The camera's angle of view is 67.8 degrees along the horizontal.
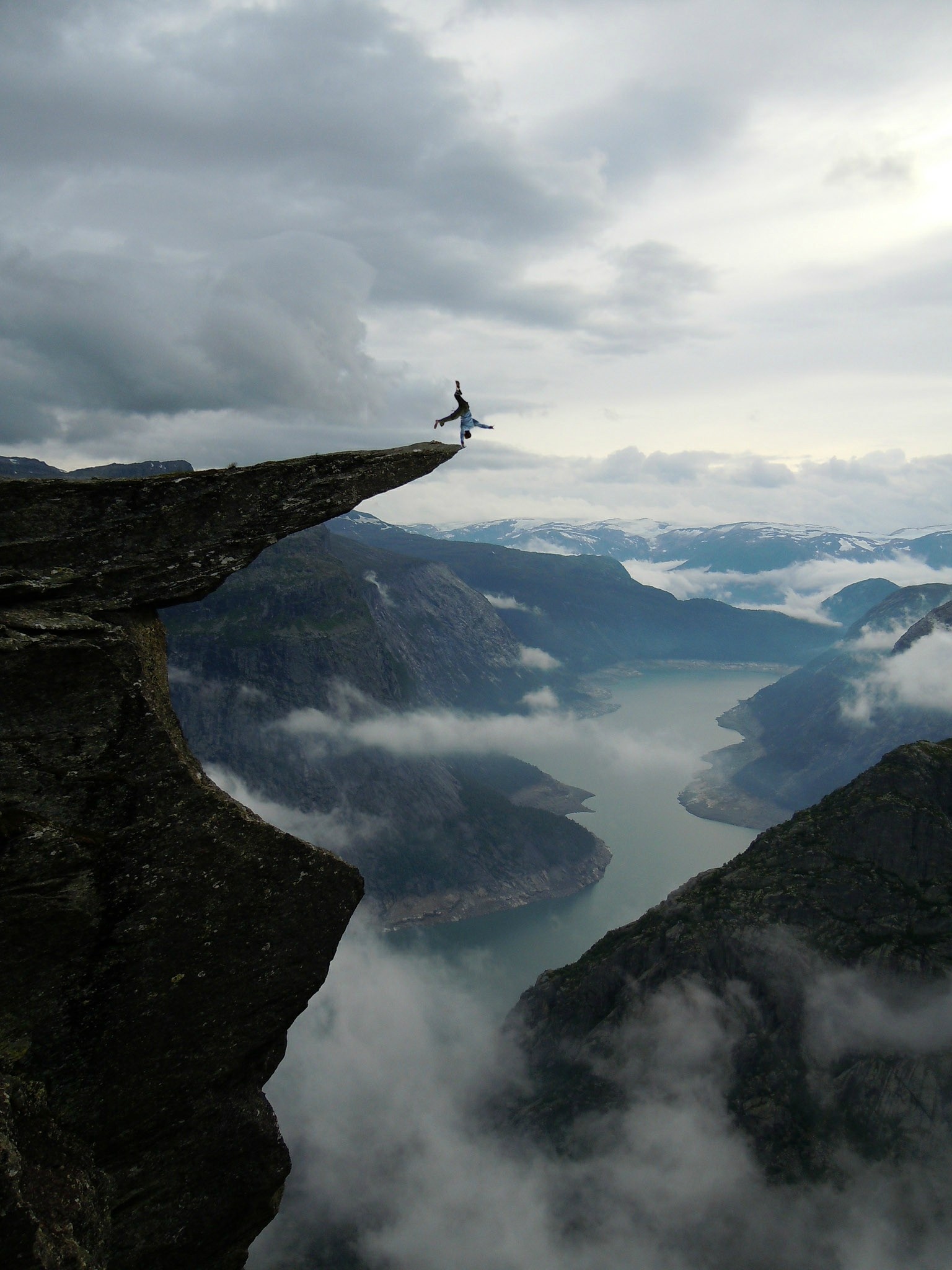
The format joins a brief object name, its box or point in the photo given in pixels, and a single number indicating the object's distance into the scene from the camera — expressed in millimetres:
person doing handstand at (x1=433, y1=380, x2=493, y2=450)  27141
